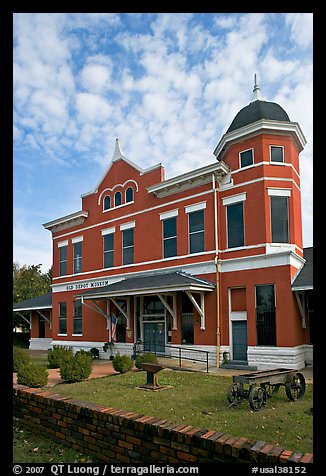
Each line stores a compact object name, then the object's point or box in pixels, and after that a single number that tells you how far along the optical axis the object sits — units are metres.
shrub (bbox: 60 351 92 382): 13.39
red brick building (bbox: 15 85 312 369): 16.88
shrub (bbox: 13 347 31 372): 14.95
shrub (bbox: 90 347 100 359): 23.78
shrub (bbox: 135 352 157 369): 15.15
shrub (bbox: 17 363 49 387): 12.15
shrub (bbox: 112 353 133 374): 15.05
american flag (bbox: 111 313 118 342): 22.94
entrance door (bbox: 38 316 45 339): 33.69
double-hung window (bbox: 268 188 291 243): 17.41
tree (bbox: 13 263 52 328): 43.00
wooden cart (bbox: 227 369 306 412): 8.91
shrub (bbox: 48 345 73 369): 16.80
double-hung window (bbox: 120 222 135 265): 23.58
